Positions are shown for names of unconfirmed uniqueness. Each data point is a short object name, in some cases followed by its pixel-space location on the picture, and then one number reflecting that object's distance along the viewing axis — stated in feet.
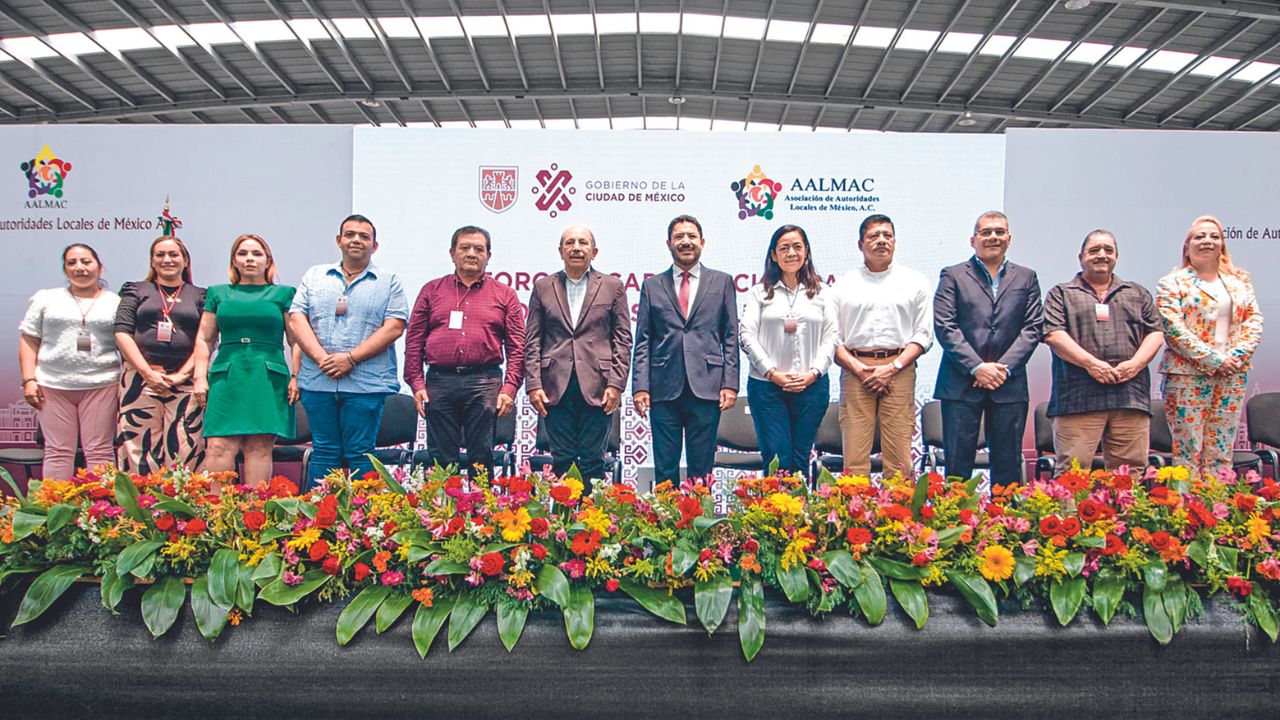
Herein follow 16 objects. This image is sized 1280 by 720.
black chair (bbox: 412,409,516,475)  14.52
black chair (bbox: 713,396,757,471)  15.07
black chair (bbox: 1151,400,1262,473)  14.43
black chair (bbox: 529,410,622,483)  14.07
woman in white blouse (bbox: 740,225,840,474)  11.16
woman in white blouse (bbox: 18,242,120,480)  11.77
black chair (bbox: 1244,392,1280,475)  14.76
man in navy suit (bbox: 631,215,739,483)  11.15
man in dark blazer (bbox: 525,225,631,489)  11.09
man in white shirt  11.32
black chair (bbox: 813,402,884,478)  14.57
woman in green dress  10.61
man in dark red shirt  11.03
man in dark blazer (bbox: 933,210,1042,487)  11.30
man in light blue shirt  11.05
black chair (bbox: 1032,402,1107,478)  14.80
